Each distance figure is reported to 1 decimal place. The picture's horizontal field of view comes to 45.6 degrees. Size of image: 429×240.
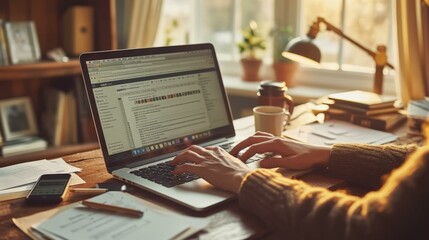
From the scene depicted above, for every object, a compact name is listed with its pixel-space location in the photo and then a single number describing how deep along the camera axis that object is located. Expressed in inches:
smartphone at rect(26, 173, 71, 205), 41.4
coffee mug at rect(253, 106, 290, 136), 59.8
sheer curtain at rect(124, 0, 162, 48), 110.4
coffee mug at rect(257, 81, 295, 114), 67.5
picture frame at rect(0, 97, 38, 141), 101.6
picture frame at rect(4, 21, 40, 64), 97.6
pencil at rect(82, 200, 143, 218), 37.9
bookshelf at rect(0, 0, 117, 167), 99.0
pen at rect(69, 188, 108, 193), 43.3
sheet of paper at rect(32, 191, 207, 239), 34.8
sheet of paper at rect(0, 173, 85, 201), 42.6
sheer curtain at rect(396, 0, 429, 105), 81.2
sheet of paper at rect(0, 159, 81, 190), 45.6
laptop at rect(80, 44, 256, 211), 45.8
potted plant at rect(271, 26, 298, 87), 104.9
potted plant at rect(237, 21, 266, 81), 108.2
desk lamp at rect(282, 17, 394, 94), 71.8
